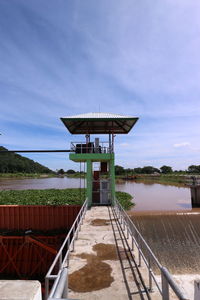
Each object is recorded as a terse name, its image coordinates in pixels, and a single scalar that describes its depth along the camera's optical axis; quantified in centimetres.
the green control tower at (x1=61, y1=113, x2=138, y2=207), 1465
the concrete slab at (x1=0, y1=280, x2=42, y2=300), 213
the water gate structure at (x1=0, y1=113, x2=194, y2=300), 430
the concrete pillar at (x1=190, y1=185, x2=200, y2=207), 2584
